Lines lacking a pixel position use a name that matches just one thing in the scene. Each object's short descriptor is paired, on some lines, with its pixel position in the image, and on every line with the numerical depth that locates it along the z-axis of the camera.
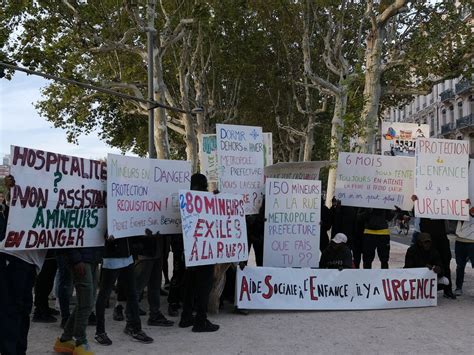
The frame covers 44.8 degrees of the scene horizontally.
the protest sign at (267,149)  9.15
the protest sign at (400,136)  14.03
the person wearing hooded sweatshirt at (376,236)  8.82
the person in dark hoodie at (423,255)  7.95
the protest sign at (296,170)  8.43
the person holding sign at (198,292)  6.31
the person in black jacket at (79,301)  5.17
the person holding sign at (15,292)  4.62
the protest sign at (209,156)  8.95
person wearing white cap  7.68
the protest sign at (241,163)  7.89
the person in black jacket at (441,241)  8.43
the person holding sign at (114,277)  5.66
